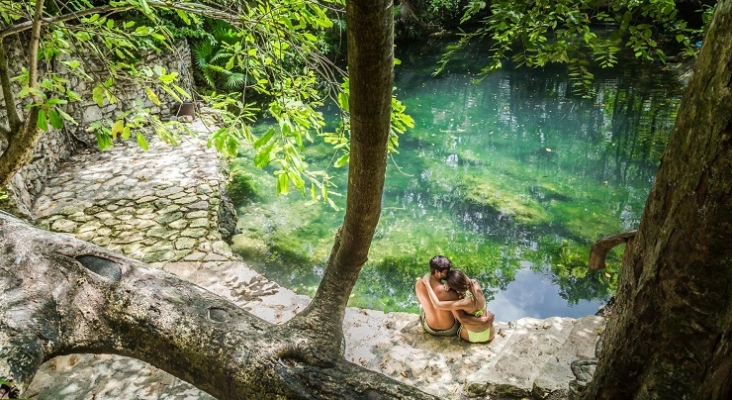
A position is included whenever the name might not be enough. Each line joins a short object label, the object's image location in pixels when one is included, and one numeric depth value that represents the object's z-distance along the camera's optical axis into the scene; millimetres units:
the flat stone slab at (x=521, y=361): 3156
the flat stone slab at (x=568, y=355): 2805
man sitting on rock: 4203
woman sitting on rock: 4113
